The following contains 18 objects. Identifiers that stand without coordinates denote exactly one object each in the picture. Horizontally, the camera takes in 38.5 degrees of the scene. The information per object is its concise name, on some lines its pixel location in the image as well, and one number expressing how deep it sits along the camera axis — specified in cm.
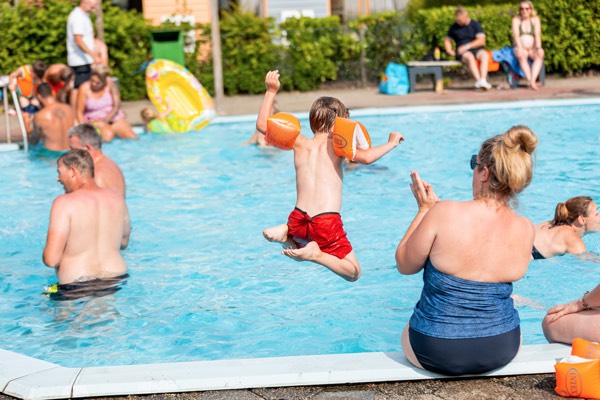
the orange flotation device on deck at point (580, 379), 364
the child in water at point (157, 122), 1284
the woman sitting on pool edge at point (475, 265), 382
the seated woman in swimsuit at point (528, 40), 1487
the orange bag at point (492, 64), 1516
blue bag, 1549
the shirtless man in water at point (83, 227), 592
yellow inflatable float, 1298
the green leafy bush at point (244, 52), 1581
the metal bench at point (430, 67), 1523
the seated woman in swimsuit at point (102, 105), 1199
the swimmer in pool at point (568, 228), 672
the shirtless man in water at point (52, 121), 1109
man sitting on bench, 1498
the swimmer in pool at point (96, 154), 736
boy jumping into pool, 547
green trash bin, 1490
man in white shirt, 1269
